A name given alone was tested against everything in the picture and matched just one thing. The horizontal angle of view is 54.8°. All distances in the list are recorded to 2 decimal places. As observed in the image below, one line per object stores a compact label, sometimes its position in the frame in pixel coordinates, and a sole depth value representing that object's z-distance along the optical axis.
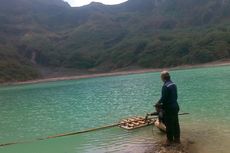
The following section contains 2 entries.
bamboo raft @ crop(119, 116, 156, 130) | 11.59
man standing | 8.33
